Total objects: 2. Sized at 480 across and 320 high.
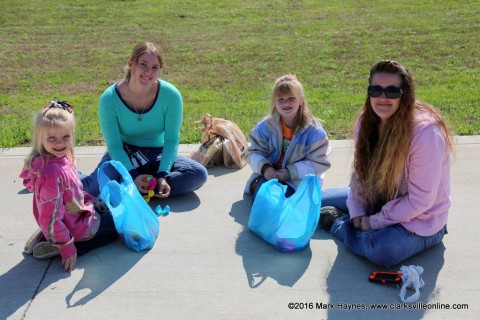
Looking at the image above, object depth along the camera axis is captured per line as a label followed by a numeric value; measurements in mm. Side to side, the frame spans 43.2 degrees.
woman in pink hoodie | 3596
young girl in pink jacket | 3609
